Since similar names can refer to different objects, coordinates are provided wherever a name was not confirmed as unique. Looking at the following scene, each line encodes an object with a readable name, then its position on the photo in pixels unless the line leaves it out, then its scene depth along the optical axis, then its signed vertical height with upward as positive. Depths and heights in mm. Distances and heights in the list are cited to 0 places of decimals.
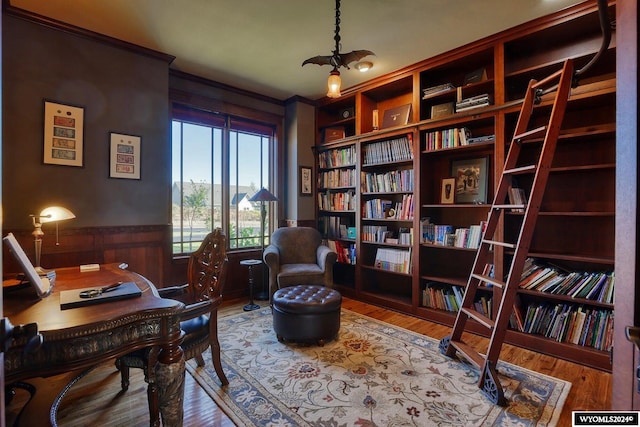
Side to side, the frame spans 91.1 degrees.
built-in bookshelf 2475 +344
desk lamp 2168 -32
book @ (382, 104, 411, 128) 3528 +1152
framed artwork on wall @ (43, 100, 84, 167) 2586 +671
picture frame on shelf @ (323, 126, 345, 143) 4312 +1128
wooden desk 1166 -496
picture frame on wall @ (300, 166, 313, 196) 4355 +475
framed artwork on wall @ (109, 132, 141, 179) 2875 +542
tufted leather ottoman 2561 -851
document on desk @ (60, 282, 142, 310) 1430 -398
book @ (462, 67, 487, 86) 3039 +1372
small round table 3585 -766
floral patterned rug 1778 -1126
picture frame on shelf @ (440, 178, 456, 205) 3318 +260
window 3637 +485
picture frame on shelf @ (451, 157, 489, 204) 3102 +371
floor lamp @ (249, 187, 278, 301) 3746 +87
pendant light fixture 2295 +1167
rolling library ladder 1972 -180
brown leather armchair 3336 -515
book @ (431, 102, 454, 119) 3174 +1080
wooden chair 1825 -534
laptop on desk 1531 -271
